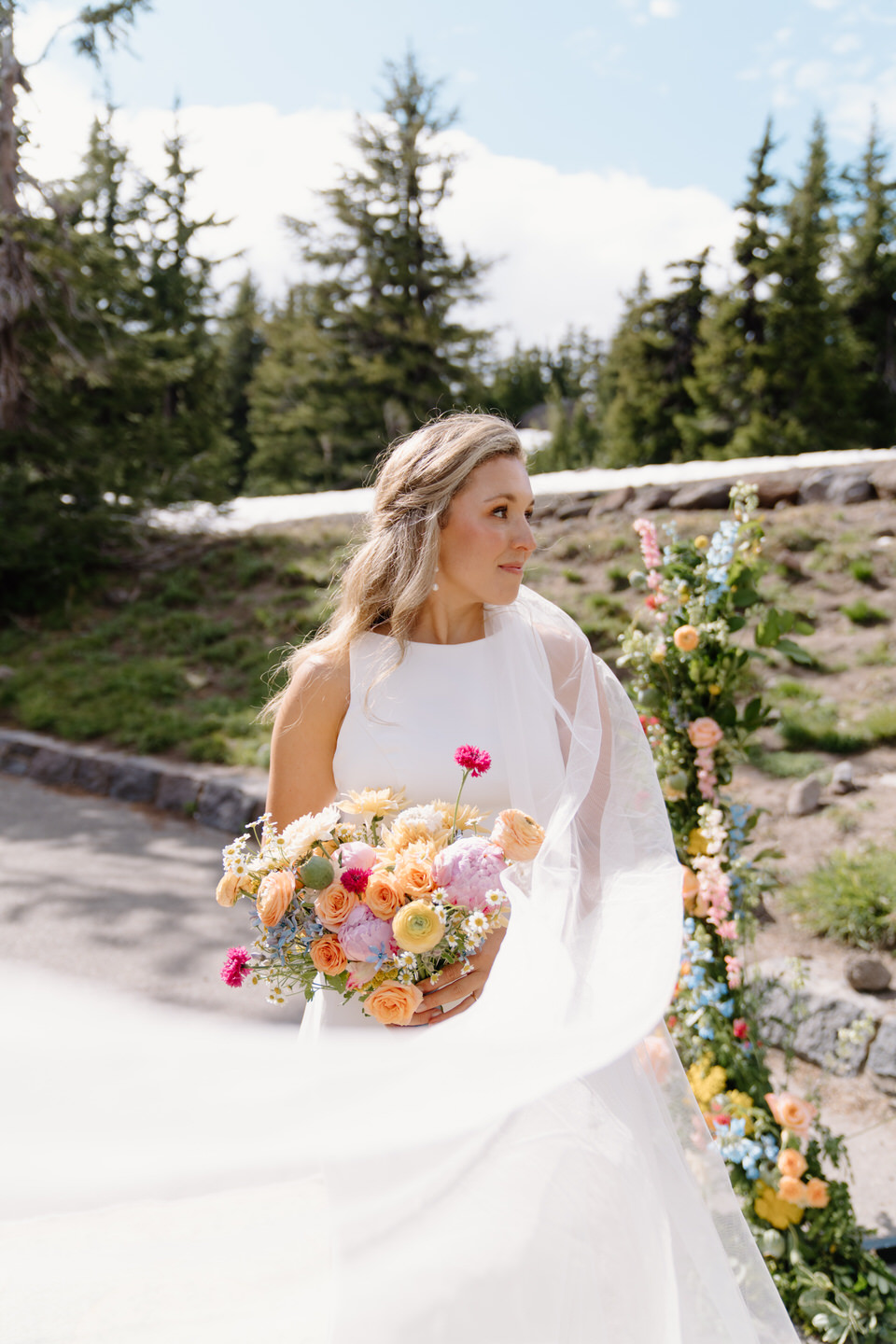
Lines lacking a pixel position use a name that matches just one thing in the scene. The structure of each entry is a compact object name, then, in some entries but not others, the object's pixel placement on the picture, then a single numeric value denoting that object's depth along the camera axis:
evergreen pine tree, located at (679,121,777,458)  21.33
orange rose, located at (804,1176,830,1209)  2.32
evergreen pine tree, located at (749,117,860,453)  20.59
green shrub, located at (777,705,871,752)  5.25
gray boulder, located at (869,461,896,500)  8.02
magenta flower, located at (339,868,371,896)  1.50
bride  1.26
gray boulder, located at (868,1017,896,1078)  3.26
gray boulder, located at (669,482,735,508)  8.63
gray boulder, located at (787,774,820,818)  4.75
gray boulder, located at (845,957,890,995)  3.44
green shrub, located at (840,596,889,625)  6.53
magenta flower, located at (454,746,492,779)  1.65
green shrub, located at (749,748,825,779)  5.14
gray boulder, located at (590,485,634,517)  9.16
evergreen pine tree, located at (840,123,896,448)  24.58
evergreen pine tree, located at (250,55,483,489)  20.03
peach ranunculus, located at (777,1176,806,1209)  2.32
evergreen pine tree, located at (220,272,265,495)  30.84
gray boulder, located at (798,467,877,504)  8.12
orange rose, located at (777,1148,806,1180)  2.33
